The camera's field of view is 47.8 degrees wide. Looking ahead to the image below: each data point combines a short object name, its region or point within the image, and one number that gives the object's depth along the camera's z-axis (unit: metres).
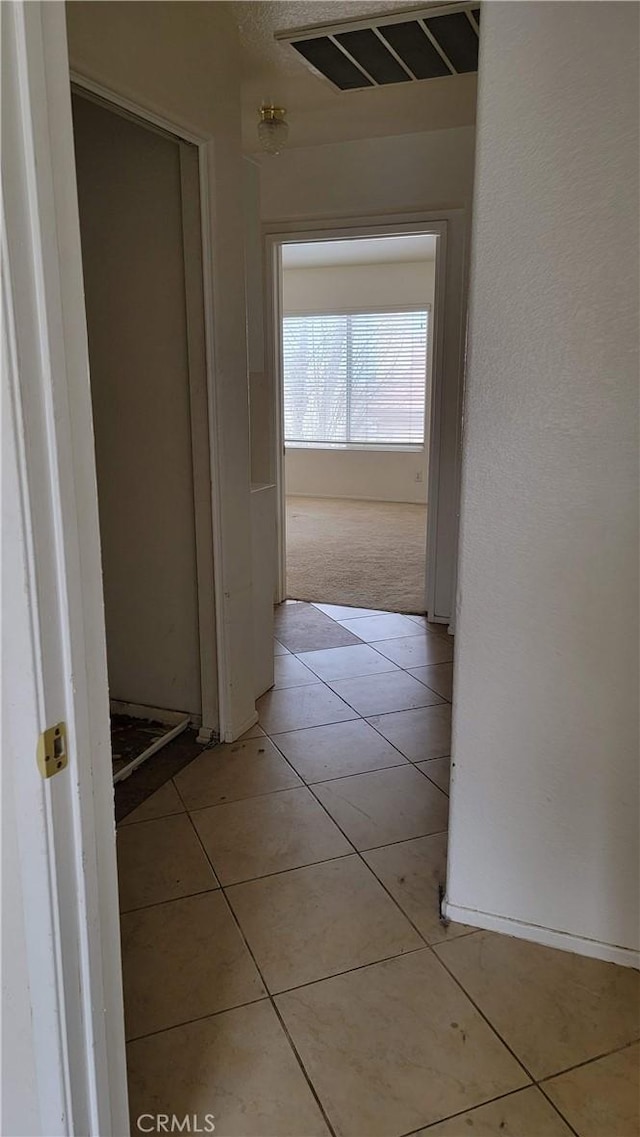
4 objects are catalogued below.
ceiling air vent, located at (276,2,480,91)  2.37
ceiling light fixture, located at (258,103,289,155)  2.95
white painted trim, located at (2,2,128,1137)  0.72
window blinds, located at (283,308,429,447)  7.64
